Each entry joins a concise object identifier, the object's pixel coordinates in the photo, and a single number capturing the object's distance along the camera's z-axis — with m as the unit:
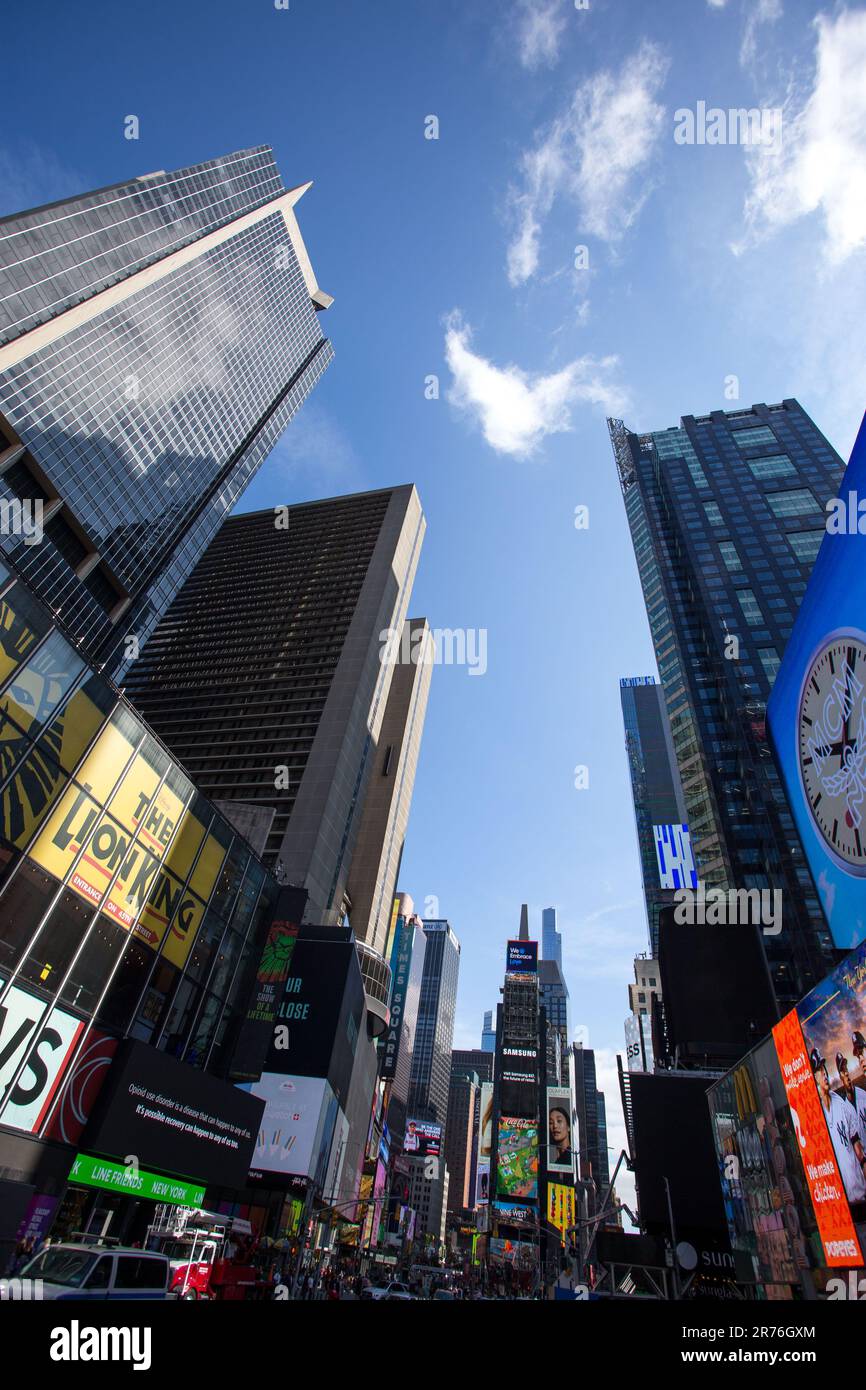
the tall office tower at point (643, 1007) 99.06
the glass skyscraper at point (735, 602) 74.69
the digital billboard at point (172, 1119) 20.11
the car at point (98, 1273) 10.75
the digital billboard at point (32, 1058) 17.31
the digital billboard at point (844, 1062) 18.62
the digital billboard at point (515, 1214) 109.06
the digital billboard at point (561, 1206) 112.19
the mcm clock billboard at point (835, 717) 22.97
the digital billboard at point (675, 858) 68.38
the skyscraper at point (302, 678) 90.12
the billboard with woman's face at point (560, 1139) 129.62
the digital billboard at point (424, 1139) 154.12
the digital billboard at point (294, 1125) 45.81
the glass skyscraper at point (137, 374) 78.75
